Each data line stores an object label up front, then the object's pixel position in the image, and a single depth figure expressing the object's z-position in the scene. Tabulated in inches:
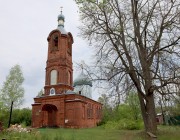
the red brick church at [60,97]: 1205.7
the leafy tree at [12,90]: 1294.3
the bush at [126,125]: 911.0
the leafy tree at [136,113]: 1216.2
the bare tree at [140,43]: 533.0
